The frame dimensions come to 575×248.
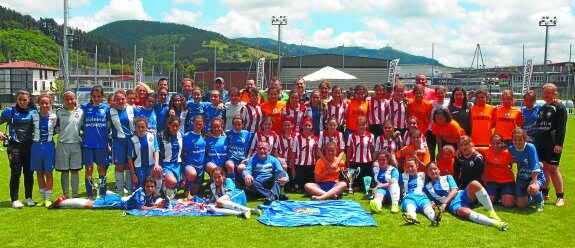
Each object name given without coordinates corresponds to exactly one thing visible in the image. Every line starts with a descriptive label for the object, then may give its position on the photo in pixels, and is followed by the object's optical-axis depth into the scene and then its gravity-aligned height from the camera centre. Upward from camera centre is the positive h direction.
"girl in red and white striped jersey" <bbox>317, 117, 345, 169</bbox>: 7.11 -0.63
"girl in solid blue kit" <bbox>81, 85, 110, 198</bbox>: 6.52 -0.59
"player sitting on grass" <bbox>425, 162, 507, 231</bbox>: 5.41 -1.24
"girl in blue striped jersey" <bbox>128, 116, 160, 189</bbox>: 6.51 -0.80
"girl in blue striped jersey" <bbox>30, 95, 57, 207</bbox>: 6.26 -0.74
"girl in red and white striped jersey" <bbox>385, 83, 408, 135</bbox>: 7.70 -0.19
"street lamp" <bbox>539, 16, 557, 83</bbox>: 33.35 +5.67
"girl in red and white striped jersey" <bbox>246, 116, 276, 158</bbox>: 7.09 -0.62
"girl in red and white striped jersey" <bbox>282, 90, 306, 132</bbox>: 7.63 -0.27
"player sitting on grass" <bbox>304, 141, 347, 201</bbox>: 6.70 -1.22
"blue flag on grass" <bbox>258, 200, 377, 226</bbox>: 5.42 -1.46
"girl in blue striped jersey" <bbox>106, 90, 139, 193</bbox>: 6.61 -0.50
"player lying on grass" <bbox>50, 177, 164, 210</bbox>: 6.04 -1.45
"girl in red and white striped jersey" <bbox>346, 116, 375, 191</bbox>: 7.32 -0.85
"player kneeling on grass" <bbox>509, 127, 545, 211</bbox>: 6.04 -0.93
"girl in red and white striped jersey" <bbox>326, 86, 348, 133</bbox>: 7.76 -0.19
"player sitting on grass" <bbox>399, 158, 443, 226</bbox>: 5.42 -1.28
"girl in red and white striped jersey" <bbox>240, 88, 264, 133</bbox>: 7.64 -0.35
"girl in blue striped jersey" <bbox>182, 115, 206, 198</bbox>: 6.79 -0.84
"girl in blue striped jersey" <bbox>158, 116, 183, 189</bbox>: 6.63 -0.79
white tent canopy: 17.73 +0.83
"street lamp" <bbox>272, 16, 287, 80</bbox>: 35.75 +5.83
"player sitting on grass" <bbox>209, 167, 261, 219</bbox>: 5.82 -1.35
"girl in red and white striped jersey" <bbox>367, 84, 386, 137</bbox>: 7.77 -0.23
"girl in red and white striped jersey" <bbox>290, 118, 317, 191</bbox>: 7.21 -0.83
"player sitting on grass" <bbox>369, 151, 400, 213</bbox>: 5.98 -1.21
